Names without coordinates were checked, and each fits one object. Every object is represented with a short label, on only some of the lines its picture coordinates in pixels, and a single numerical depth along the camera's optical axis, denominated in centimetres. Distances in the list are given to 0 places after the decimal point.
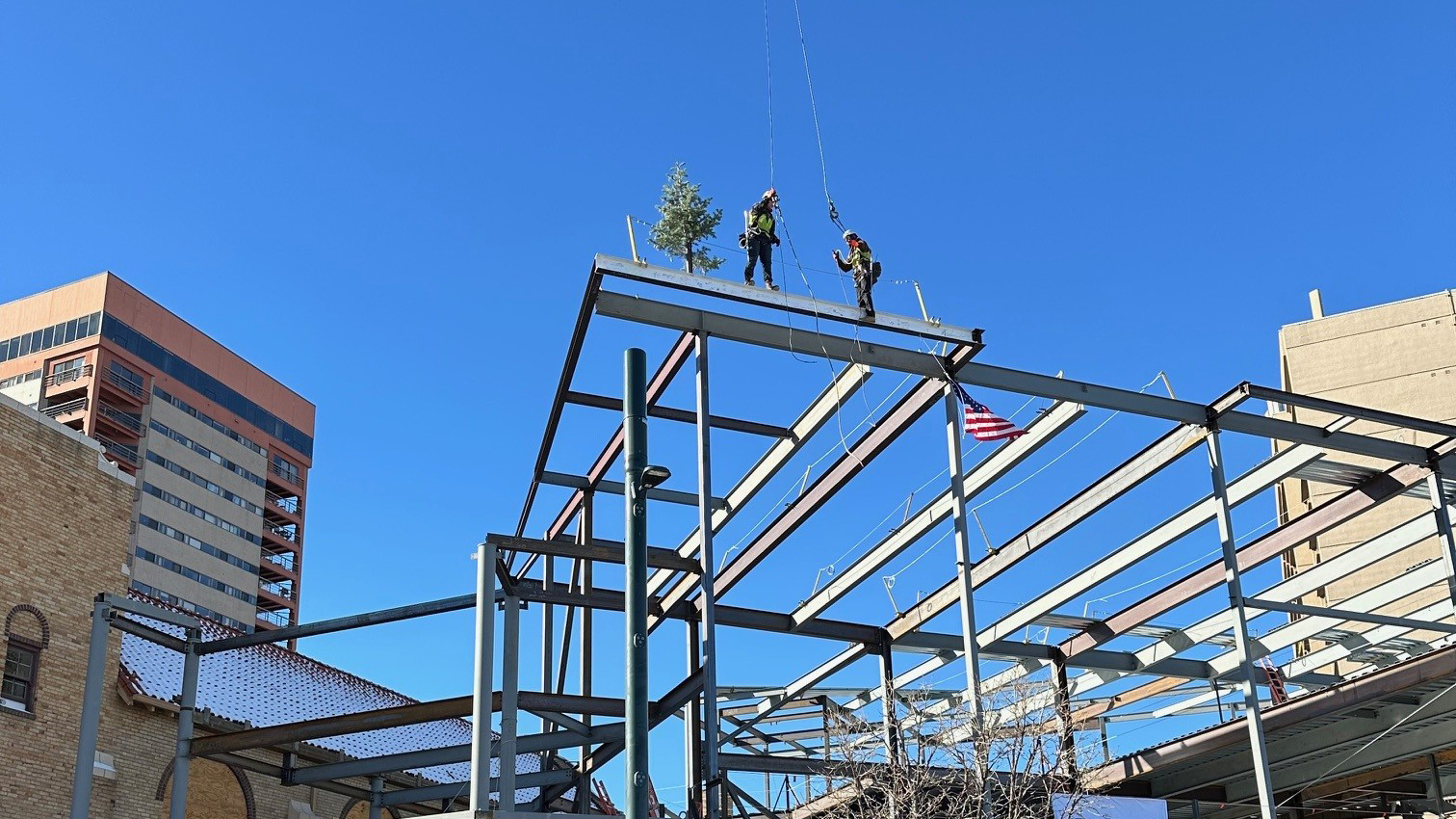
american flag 1941
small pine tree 1884
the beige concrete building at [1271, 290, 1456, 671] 5128
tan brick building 2397
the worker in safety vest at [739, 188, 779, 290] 1922
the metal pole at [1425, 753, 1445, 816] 2395
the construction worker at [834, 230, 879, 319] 1947
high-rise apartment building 9144
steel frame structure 1814
